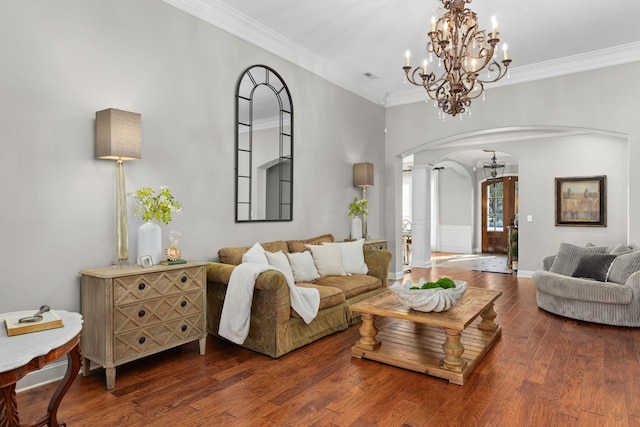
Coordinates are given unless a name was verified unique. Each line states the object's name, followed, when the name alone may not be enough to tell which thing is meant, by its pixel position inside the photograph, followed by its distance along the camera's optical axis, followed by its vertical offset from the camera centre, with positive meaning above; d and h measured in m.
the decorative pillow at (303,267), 4.19 -0.59
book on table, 1.81 -0.53
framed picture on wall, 6.78 +0.16
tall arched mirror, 4.32 +0.74
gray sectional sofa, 4.16 -0.83
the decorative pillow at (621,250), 4.82 -0.48
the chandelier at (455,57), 3.14 +1.26
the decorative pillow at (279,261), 3.93 -0.50
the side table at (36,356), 1.54 -0.59
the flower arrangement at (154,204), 3.15 +0.06
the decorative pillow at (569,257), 5.05 -0.60
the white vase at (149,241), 3.09 -0.23
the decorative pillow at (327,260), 4.55 -0.56
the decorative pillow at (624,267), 4.34 -0.63
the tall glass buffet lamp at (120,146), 2.94 +0.50
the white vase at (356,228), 5.88 -0.25
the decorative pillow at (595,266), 4.64 -0.67
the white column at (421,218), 8.97 -0.16
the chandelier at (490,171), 10.97 +1.14
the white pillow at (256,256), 3.76 -0.42
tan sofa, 3.24 -0.85
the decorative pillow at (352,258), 4.79 -0.57
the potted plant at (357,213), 5.89 -0.04
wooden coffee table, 2.87 -1.15
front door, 11.23 -0.01
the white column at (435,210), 12.31 +0.03
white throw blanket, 3.26 -0.77
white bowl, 3.01 -0.66
